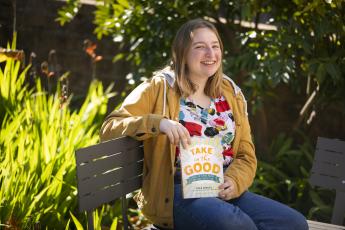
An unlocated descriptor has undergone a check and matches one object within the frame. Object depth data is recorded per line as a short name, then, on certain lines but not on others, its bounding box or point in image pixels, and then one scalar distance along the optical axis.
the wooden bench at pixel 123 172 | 2.66
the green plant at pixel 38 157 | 3.25
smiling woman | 2.75
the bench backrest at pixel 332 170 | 3.45
